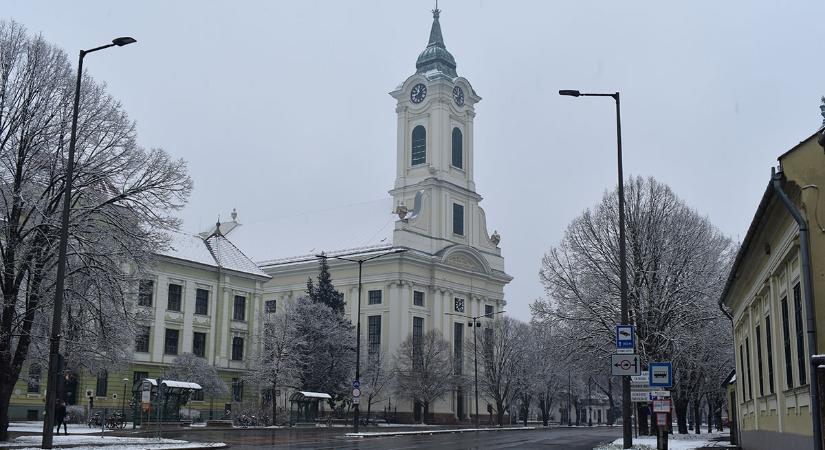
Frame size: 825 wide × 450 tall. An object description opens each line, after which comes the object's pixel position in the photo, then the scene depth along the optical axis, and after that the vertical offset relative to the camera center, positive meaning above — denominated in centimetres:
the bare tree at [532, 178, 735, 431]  3688 +512
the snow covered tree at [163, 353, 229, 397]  5516 +91
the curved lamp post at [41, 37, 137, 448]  2098 +162
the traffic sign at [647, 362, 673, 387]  2009 +45
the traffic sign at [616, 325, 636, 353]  2072 +129
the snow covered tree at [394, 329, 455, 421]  6856 +178
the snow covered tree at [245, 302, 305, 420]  5766 +237
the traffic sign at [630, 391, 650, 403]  2133 -8
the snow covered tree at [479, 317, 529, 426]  7272 +255
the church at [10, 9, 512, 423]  5959 +985
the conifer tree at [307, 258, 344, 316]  6850 +759
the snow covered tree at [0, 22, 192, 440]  2584 +562
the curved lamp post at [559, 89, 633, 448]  2234 +220
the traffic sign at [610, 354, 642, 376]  2040 +66
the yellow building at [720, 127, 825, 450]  1379 +189
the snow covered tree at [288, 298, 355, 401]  6250 +283
